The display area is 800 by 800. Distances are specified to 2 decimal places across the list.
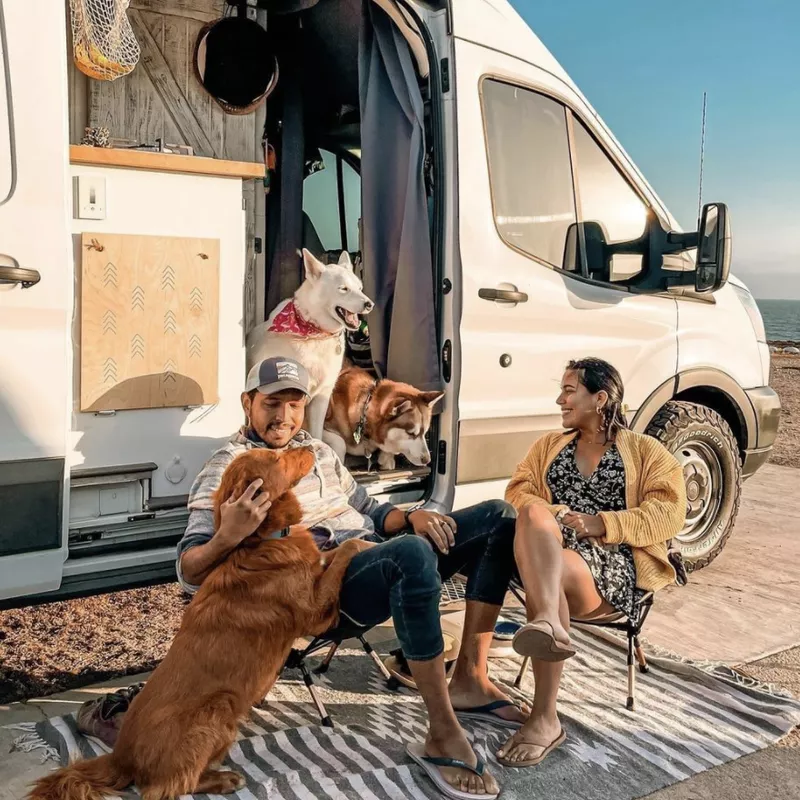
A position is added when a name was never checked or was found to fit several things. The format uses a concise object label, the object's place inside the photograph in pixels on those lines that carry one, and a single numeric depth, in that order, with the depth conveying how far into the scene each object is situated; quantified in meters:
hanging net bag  2.83
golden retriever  2.09
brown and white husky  3.68
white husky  3.71
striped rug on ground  2.41
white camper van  2.51
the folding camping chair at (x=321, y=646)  2.59
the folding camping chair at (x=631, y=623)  2.88
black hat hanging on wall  3.49
